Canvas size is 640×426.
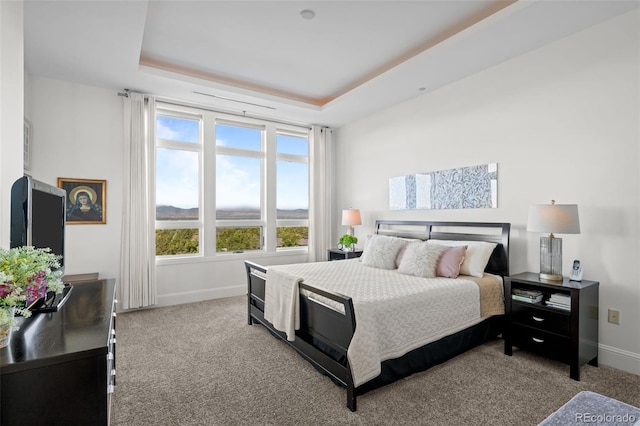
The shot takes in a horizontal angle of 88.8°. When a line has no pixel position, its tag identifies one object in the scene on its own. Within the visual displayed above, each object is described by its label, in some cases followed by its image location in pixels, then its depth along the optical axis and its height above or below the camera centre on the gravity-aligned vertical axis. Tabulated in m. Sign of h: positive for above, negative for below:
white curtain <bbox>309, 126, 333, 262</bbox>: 5.72 +0.26
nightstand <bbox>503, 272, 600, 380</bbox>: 2.50 -0.88
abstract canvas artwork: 3.60 +0.27
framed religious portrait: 3.94 +0.14
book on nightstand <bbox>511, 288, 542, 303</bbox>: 2.77 -0.73
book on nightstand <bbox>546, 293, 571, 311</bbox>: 2.57 -0.73
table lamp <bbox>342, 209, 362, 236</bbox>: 5.08 -0.10
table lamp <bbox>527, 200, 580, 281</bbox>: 2.63 -0.13
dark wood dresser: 1.05 -0.56
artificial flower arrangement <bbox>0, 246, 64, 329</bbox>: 1.09 -0.24
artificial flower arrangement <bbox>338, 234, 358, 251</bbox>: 5.00 -0.47
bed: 2.21 -0.74
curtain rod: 4.19 +1.53
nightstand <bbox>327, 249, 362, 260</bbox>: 4.96 -0.67
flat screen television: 1.50 -0.02
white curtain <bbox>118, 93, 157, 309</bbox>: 4.16 -0.01
